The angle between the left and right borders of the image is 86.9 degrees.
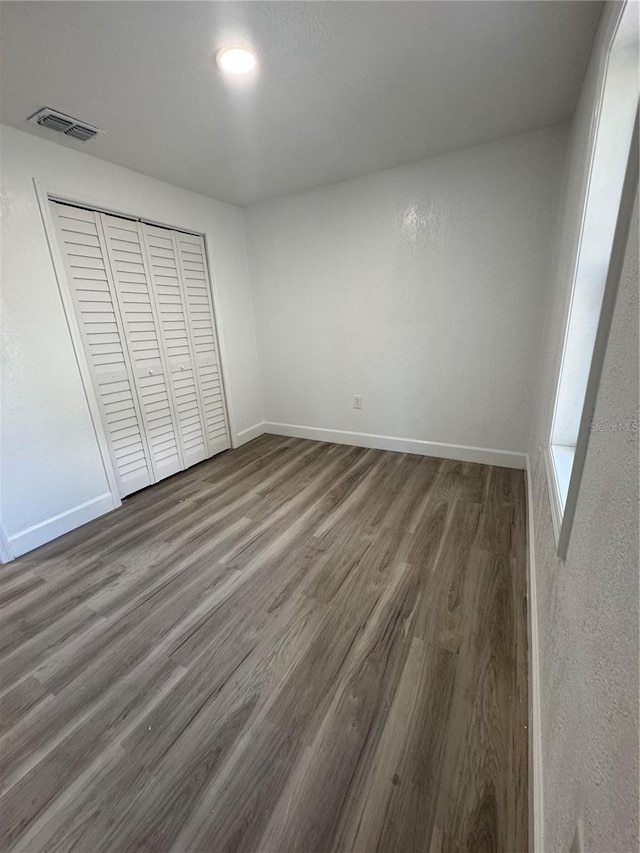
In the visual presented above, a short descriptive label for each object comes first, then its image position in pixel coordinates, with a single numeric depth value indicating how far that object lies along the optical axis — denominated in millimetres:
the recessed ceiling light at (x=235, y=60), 1438
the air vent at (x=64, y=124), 1767
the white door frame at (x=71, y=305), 2047
